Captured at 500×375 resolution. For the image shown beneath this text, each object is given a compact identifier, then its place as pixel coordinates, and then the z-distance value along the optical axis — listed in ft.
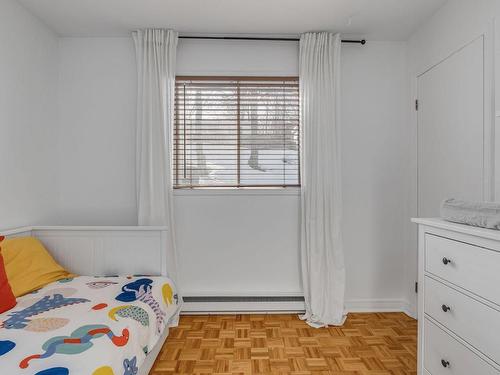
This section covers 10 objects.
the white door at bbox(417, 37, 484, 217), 6.60
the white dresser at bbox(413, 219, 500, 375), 3.94
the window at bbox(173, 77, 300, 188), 9.50
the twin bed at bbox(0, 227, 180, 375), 4.10
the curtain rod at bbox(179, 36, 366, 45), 9.11
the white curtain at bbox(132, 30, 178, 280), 8.80
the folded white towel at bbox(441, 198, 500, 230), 4.10
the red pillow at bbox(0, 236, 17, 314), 5.48
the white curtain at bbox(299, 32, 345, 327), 8.95
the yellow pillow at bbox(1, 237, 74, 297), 6.40
